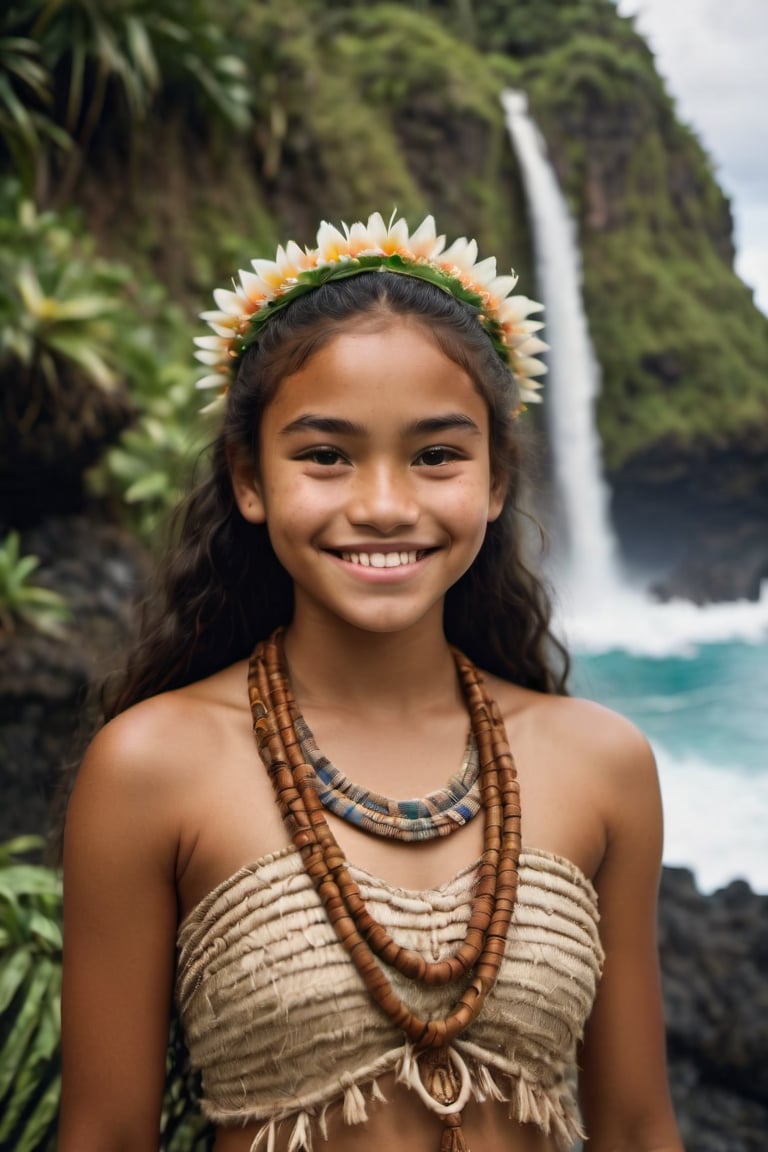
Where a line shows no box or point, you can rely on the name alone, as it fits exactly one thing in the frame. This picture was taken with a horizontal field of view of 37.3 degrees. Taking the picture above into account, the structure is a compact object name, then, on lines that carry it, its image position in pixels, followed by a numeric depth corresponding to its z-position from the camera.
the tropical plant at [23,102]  6.23
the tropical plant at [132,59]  7.07
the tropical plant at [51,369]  5.44
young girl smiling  1.59
